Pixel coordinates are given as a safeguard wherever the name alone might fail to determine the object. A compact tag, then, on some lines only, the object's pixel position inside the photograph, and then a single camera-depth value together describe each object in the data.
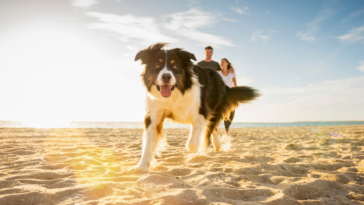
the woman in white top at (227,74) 5.79
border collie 3.00
